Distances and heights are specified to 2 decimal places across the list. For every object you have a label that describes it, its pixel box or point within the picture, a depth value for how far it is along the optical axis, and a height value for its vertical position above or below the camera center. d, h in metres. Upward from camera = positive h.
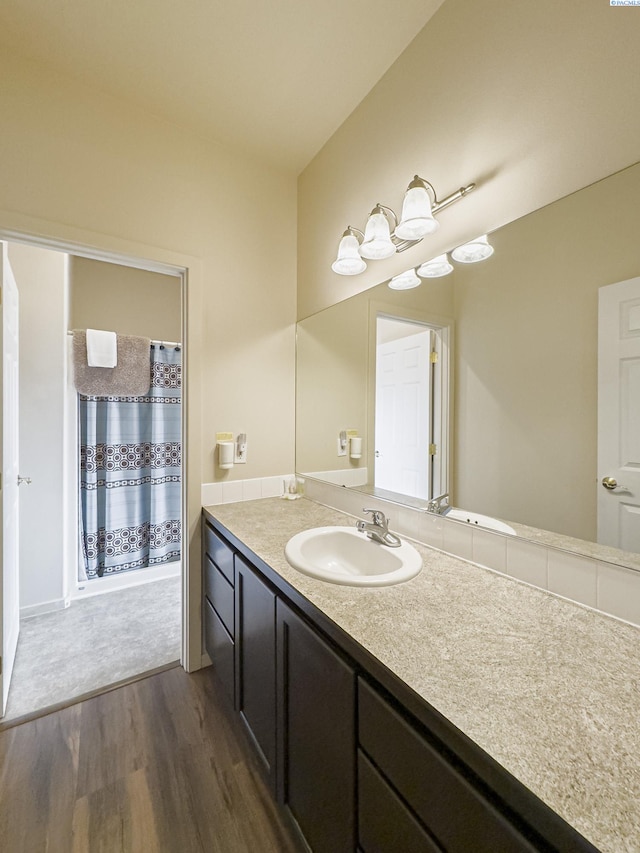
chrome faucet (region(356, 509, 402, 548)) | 1.28 -0.40
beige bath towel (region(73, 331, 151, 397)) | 2.59 +0.37
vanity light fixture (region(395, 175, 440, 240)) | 1.23 +0.72
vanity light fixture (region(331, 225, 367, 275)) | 1.60 +0.74
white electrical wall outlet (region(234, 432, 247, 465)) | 1.97 -0.15
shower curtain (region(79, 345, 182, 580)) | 2.74 -0.42
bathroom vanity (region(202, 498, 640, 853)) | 0.49 -0.47
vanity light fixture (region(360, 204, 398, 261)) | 1.44 +0.74
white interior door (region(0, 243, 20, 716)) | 1.59 -0.27
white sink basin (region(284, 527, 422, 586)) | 1.04 -0.45
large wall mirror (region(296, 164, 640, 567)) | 0.87 +0.13
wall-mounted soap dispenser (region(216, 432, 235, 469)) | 1.87 -0.16
